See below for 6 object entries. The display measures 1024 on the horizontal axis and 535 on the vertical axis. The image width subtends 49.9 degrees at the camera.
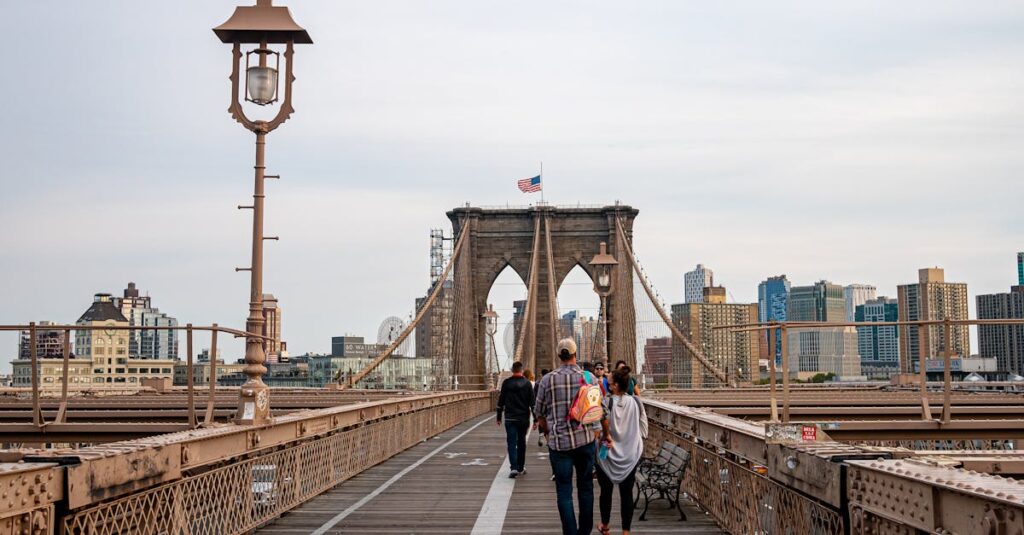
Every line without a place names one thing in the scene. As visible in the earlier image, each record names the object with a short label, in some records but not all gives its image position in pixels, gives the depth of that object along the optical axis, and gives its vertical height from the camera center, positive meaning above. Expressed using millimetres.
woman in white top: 9492 -761
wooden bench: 10750 -1135
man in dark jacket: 15086 -689
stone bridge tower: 66188 +6521
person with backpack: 8836 -574
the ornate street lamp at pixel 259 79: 11391 +3107
